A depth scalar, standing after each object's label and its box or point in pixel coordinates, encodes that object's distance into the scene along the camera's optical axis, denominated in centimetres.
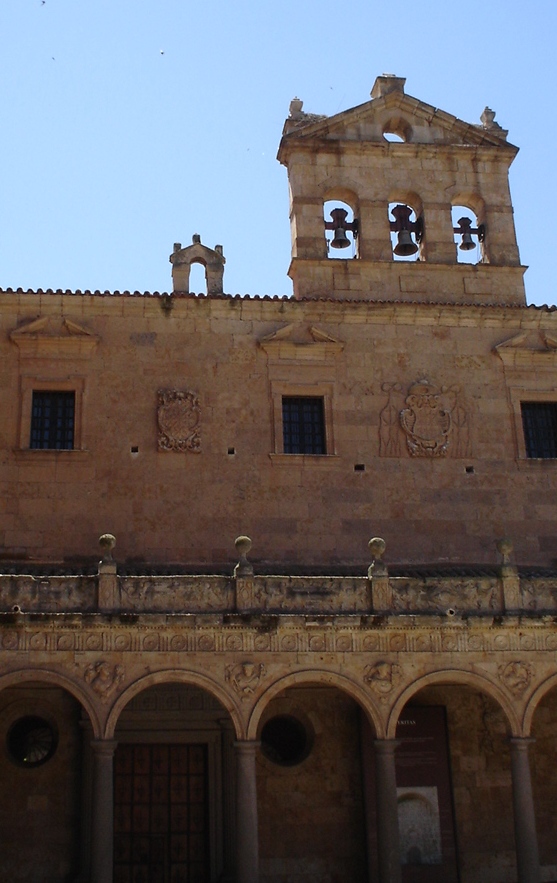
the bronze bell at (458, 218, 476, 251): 2336
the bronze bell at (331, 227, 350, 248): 2298
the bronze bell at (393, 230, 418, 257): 2309
